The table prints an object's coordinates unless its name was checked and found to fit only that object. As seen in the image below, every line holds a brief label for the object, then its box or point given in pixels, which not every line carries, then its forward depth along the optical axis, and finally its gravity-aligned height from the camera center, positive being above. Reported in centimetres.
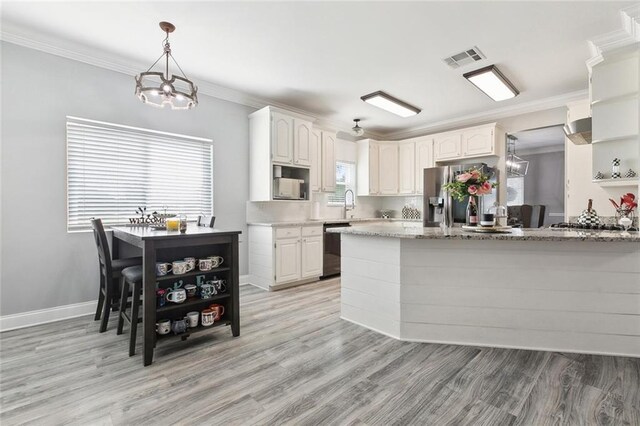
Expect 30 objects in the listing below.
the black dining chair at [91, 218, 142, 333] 261 -57
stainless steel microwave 439 +32
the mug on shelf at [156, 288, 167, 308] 227 -65
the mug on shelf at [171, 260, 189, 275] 230 -43
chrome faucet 593 +15
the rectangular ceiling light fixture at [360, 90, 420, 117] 427 +159
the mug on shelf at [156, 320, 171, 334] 228 -88
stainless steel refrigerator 485 +20
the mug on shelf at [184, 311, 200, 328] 243 -87
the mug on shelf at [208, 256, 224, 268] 250 -42
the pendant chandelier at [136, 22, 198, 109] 236 +94
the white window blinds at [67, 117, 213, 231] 313 +43
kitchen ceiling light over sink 536 +144
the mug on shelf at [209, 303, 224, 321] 255 -84
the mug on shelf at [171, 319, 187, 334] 233 -90
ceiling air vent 311 +162
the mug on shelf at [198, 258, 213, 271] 243 -43
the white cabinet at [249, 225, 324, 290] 412 -64
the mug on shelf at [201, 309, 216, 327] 247 -88
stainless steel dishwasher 479 -70
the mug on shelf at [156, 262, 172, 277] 223 -43
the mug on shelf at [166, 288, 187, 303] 231 -65
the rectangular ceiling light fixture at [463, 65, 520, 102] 351 +158
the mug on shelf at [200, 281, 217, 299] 247 -65
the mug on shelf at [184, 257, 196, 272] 238 -41
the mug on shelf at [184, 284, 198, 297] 243 -64
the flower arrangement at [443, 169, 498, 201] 260 +22
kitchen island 223 -62
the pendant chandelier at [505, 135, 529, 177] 546 +96
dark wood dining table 213 -37
